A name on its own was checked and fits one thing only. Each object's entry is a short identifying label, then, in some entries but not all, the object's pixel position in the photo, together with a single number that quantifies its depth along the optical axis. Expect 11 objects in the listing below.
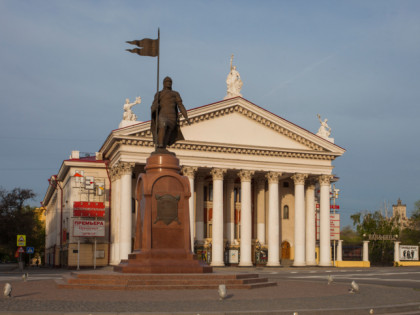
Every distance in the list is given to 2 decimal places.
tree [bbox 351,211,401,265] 72.81
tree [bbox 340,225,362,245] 120.79
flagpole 22.03
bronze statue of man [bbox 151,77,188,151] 22.02
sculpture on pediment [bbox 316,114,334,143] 63.34
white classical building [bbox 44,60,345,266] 54.28
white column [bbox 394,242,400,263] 67.12
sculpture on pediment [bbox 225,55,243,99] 60.40
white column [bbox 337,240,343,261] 65.75
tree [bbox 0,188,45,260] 59.31
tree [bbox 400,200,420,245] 106.69
